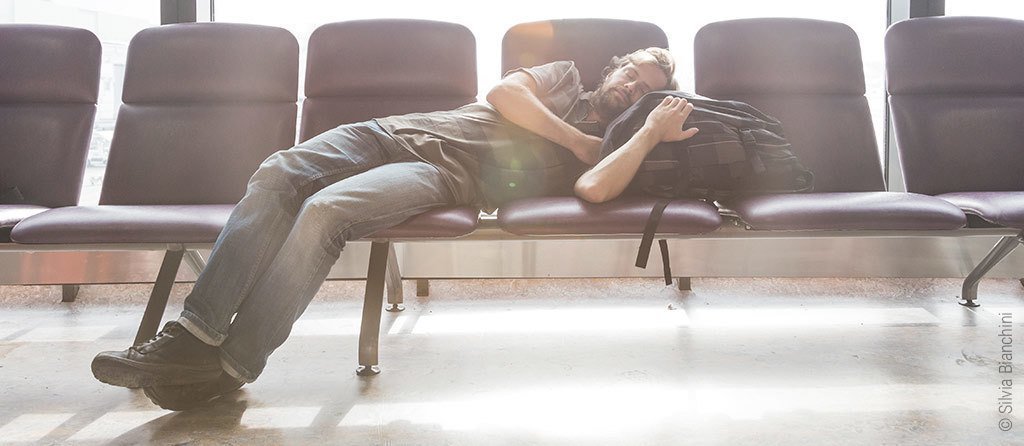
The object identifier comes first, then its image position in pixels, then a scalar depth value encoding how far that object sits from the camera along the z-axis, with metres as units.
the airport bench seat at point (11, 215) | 1.65
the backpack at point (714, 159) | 1.71
